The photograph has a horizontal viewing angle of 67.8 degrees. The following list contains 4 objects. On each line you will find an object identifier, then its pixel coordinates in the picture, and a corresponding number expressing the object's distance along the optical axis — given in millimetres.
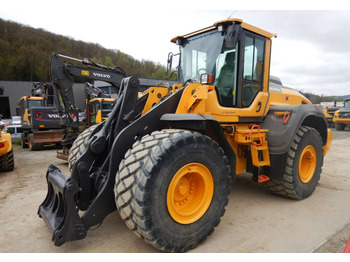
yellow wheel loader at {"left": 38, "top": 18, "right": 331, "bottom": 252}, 2449
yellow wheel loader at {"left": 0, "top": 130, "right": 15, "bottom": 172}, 5863
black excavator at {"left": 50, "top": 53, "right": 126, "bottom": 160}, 4766
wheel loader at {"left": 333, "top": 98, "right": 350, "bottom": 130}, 17953
